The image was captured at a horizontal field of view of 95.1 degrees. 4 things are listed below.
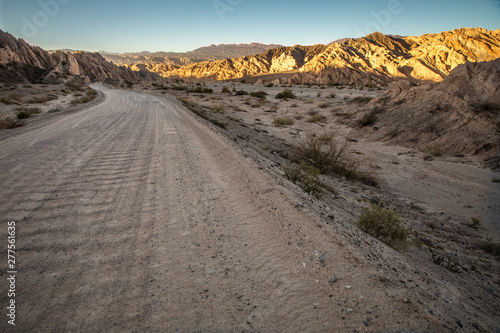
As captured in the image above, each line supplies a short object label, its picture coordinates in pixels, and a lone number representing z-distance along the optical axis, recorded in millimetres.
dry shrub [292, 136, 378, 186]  6809
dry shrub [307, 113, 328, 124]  15489
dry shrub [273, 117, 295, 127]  14555
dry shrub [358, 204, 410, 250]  3328
